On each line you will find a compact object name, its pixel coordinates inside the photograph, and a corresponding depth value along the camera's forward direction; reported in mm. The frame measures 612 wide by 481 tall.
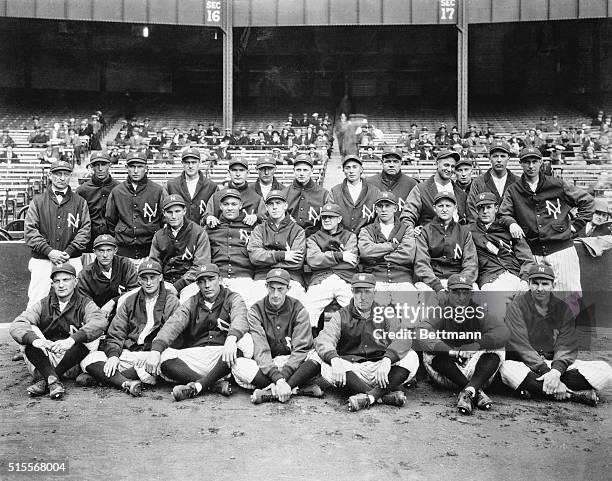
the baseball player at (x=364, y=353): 5164
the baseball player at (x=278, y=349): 5324
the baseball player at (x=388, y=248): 6301
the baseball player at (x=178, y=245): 6363
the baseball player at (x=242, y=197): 7055
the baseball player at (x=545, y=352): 5230
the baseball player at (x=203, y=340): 5398
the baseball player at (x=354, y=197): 6883
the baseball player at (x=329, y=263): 6379
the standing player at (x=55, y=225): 6812
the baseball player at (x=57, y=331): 5418
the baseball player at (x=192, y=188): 7273
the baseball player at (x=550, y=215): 6574
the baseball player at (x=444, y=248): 6176
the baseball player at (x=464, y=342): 5305
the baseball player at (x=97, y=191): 7258
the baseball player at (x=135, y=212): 6898
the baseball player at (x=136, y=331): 5586
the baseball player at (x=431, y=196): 6887
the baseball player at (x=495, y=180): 6828
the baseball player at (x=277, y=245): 6383
